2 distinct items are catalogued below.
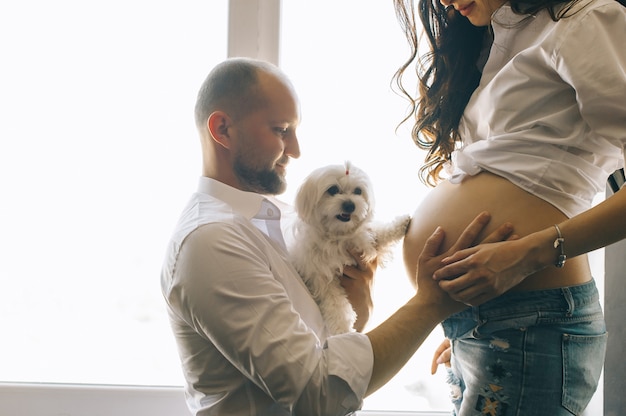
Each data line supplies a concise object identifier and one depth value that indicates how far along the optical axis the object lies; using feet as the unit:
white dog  4.80
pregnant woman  3.49
